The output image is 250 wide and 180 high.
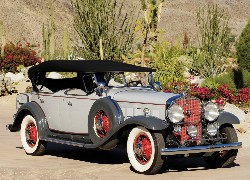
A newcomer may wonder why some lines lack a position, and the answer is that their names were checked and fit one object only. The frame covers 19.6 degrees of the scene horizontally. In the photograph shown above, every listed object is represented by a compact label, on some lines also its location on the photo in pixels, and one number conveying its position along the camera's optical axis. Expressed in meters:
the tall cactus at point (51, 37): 32.66
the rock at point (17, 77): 29.58
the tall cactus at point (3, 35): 36.18
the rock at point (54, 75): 28.54
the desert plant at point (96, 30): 26.66
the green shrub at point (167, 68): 23.44
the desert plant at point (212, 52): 28.44
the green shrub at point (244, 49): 27.77
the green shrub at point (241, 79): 23.12
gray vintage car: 9.91
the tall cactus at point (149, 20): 21.69
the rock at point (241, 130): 15.33
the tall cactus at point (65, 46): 31.59
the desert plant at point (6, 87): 25.95
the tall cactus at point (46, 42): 34.55
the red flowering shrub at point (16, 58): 34.03
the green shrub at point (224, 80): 22.64
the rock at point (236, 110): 17.49
